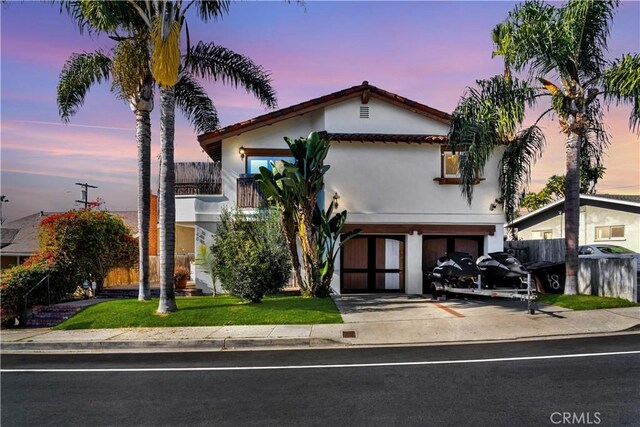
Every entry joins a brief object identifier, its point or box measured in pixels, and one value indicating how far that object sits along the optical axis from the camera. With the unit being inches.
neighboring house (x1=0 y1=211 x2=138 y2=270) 1165.1
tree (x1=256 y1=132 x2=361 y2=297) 577.3
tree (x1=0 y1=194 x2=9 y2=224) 1987.2
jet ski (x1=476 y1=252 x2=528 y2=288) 541.6
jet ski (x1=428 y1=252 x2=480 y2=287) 541.0
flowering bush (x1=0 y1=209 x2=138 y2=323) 510.6
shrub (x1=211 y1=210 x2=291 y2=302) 530.0
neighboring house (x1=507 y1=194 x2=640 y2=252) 980.6
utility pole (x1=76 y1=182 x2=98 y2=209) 1614.2
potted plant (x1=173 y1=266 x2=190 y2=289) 706.8
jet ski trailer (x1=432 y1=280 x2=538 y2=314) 467.2
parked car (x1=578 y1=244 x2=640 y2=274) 846.5
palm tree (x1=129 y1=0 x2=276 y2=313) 472.1
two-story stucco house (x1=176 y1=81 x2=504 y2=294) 679.1
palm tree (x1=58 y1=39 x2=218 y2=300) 550.3
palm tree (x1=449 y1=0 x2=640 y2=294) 525.0
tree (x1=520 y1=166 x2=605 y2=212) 1590.2
